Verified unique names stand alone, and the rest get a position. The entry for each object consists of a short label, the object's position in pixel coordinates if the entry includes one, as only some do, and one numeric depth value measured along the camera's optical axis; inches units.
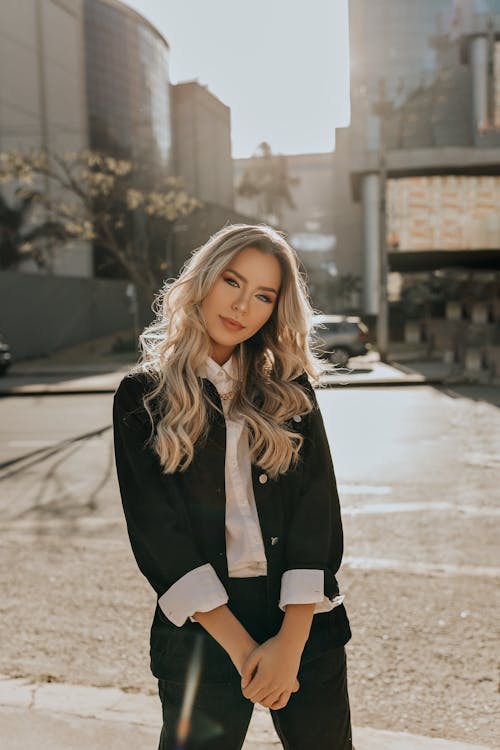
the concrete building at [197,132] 2461.9
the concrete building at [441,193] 1435.8
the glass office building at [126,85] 1926.7
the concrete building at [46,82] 1519.4
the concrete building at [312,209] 4146.2
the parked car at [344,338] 868.0
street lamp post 906.7
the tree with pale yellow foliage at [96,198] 962.7
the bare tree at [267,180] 2933.1
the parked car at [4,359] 901.8
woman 64.8
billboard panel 1576.0
